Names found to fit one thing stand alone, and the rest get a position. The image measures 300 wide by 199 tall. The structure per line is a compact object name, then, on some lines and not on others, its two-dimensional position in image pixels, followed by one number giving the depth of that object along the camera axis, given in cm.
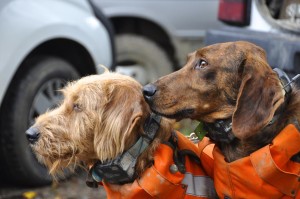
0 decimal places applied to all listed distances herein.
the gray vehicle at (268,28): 513
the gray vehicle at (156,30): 835
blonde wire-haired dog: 385
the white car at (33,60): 554
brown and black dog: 374
